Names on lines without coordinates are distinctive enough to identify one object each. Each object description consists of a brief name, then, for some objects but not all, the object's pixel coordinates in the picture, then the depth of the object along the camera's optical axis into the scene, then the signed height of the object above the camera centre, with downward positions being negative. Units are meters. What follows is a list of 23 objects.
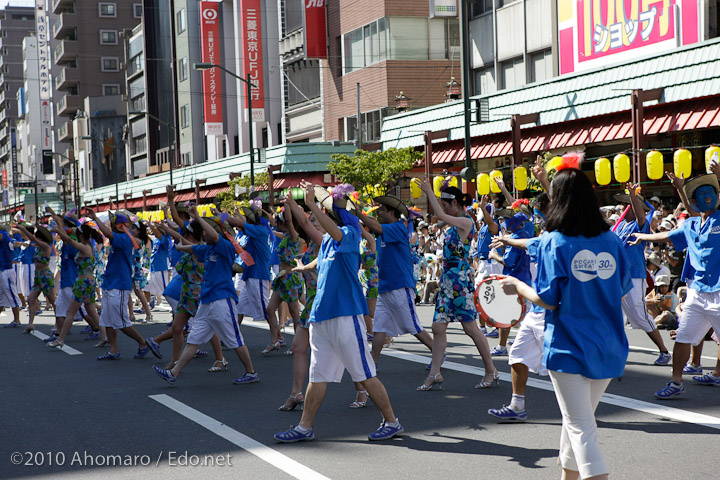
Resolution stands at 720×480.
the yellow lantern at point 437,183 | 25.02 +0.81
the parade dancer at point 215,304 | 8.59 -0.92
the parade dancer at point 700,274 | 7.43 -0.65
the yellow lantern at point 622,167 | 19.56 +0.85
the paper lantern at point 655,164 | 18.75 +0.86
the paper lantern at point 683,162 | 17.72 +0.84
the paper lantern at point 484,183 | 23.20 +0.69
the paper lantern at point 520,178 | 22.17 +0.76
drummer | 9.55 -0.56
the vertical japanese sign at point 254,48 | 48.28 +9.63
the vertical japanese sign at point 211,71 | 54.50 +9.74
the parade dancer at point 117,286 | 10.74 -0.87
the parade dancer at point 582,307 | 4.24 -0.52
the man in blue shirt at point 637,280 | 9.14 -0.89
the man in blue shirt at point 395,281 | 8.20 -0.70
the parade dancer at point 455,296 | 7.93 -0.84
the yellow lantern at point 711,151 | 16.47 +0.99
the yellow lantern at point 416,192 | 25.50 +0.57
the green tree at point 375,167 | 29.58 +1.56
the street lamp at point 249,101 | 28.71 +4.06
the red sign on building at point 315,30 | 41.44 +9.09
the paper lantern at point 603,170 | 19.69 +0.80
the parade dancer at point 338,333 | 6.16 -0.89
